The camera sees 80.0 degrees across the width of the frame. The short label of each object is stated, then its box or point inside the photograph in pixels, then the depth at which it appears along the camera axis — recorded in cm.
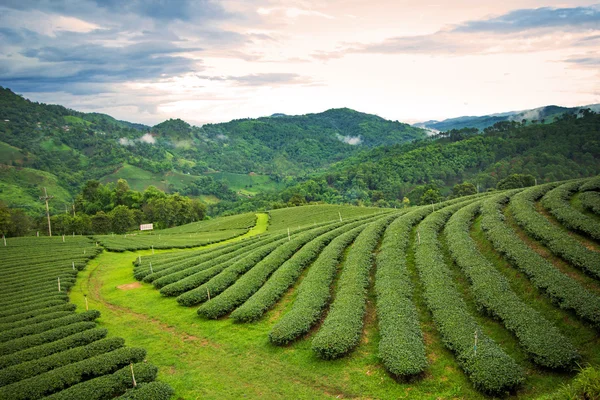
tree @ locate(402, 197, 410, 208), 13058
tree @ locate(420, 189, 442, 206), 10270
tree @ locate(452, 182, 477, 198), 10425
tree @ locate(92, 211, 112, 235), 9212
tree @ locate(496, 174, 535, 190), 8950
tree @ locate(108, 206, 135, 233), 9656
